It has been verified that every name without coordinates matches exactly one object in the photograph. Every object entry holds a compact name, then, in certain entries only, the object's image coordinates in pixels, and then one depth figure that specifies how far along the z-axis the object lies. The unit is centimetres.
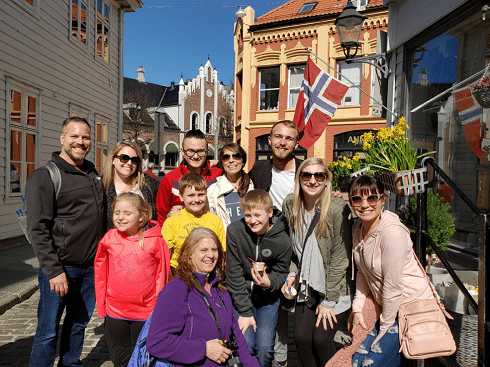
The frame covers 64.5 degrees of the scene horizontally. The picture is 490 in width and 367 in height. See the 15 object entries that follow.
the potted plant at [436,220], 407
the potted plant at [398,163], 285
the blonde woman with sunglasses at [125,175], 321
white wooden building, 828
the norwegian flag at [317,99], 757
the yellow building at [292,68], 1777
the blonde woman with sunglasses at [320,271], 278
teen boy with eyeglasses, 357
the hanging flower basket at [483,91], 341
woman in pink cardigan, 245
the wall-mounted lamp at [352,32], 703
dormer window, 1958
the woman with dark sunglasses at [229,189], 340
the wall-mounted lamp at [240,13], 1839
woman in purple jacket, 225
